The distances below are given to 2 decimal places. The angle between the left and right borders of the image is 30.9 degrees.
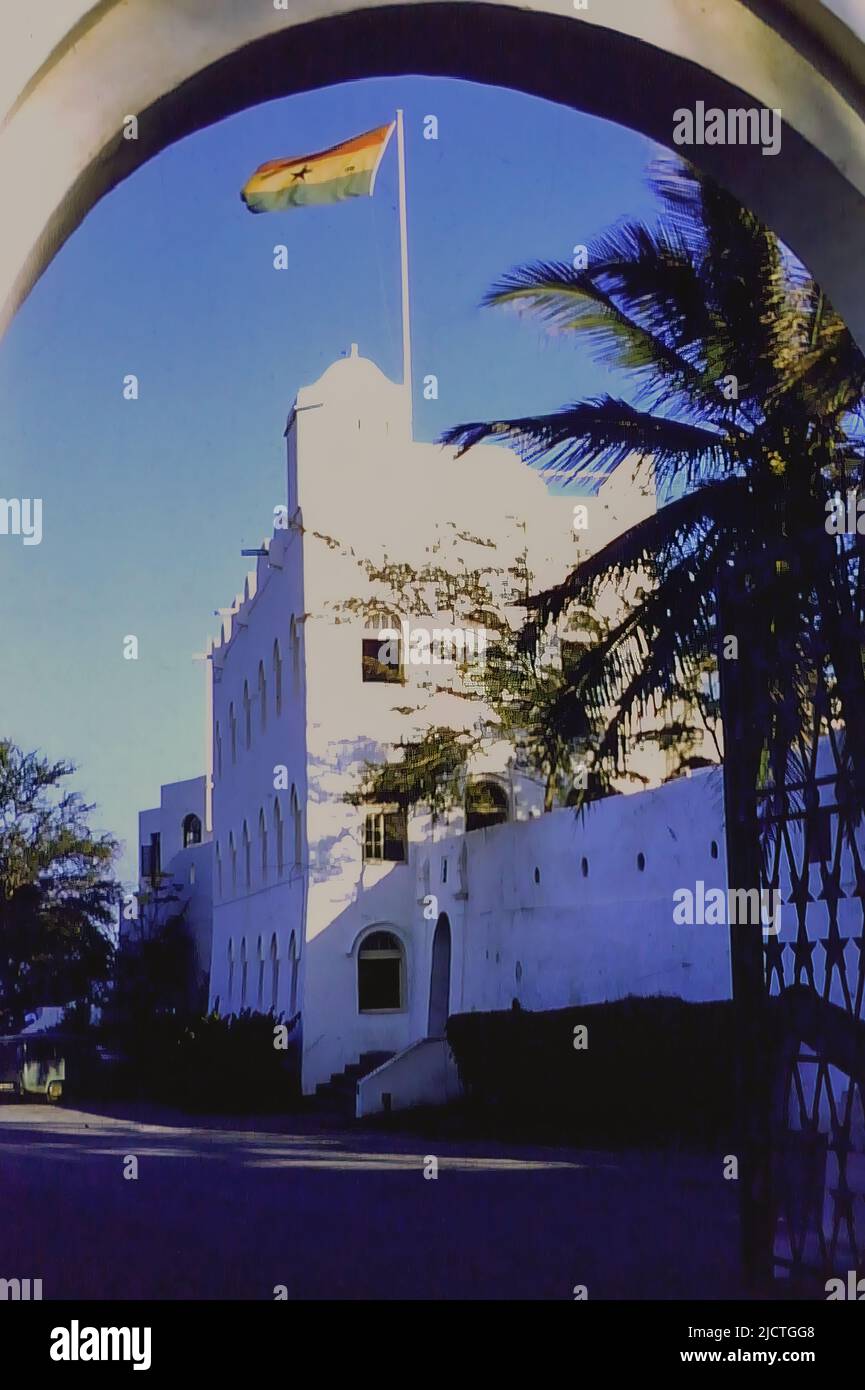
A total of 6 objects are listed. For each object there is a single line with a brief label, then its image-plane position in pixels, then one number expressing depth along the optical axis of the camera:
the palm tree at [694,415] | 10.49
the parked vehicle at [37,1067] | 24.23
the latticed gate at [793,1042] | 5.20
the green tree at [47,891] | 28.83
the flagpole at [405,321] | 22.91
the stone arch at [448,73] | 3.61
